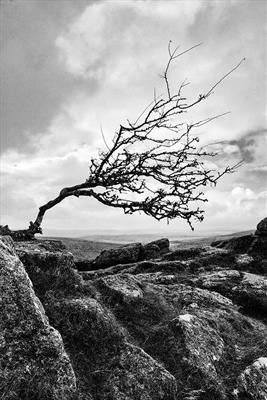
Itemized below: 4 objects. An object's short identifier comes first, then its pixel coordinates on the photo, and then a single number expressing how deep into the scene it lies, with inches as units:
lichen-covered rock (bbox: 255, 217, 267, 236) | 799.7
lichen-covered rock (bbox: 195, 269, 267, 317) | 531.8
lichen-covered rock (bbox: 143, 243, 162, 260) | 892.0
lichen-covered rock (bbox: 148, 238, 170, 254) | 970.3
